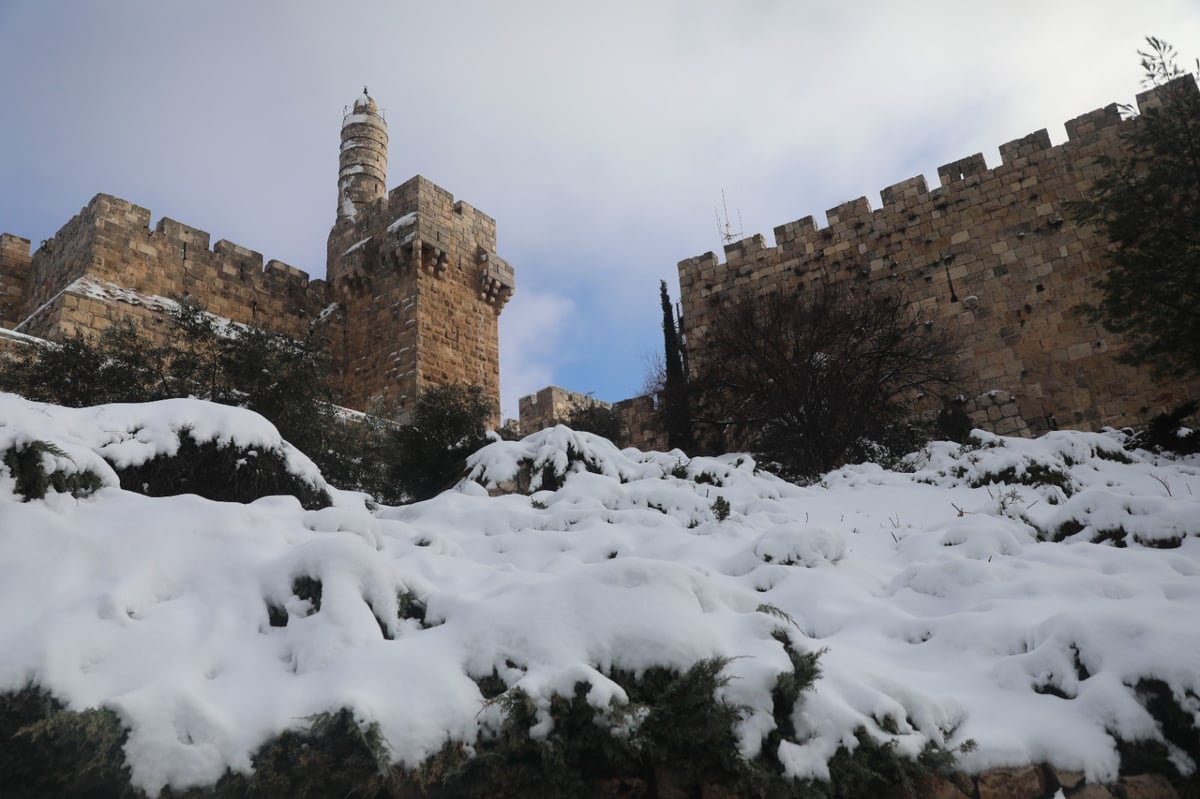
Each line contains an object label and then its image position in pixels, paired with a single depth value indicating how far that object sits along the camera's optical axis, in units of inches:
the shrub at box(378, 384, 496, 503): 391.9
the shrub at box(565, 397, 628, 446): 530.0
